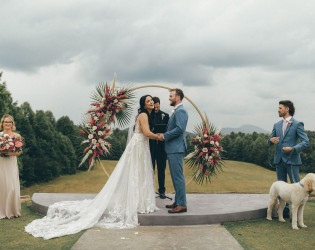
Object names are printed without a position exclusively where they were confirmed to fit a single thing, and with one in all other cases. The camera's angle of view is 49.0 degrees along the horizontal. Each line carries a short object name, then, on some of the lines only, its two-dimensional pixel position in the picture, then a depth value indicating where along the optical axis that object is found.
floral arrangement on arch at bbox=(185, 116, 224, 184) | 8.80
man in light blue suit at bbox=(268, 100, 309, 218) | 7.31
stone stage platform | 7.12
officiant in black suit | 8.88
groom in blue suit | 7.19
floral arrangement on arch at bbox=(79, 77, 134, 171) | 8.66
